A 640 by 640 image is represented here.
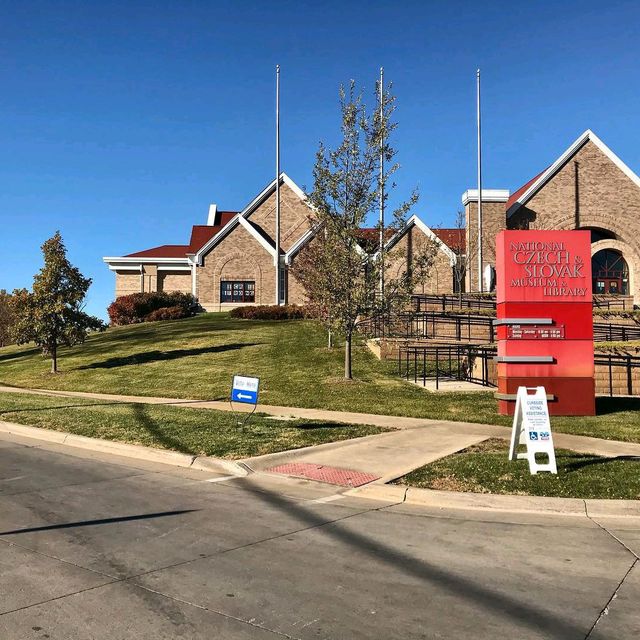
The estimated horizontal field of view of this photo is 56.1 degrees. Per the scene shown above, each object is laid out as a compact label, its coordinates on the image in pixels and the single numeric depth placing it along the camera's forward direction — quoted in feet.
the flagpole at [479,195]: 128.98
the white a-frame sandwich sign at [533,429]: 26.94
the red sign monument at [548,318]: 44.47
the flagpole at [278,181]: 140.26
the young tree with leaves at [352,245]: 61.57
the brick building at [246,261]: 141.90
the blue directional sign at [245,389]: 38.42
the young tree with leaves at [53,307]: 80.02
